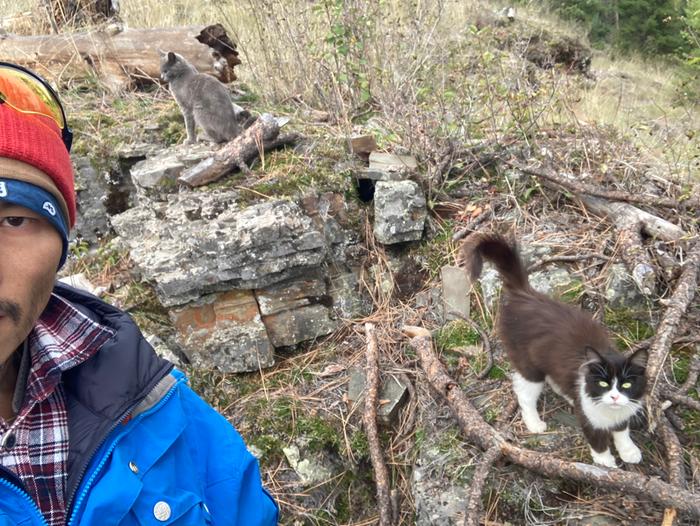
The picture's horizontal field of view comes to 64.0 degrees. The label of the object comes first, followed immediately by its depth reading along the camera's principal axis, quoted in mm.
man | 1154
